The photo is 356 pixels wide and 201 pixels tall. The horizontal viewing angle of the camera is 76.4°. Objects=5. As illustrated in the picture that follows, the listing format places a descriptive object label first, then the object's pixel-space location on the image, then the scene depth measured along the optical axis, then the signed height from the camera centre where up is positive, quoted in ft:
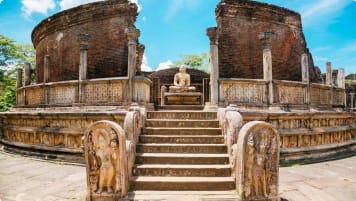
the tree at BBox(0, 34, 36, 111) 86.48 +20.49
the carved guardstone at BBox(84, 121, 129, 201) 11.68 -2.91
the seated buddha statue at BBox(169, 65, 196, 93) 38.24 +4.30
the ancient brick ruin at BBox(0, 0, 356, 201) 11.80 -0.74
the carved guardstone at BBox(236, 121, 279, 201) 11.53 -3.07
